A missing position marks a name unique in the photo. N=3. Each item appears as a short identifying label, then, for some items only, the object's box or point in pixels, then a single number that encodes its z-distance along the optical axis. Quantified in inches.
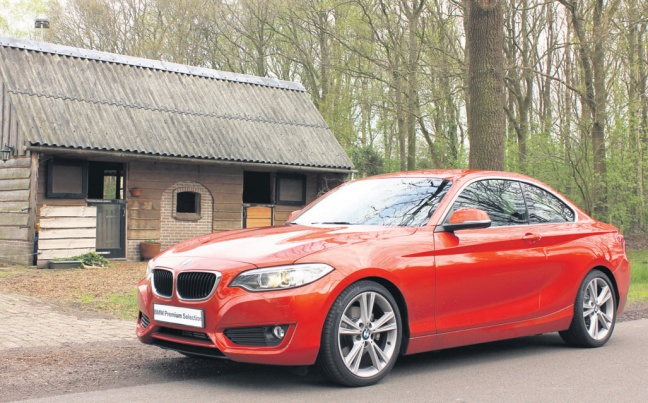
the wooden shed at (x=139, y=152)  725.9
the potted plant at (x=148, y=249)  789.2
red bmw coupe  211.5
